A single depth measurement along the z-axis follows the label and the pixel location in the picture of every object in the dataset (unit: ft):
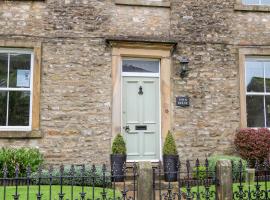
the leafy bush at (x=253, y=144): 32.99
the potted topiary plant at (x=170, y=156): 29.71
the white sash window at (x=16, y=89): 31.99
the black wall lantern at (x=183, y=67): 33.88
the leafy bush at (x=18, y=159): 28.89
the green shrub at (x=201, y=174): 25.40
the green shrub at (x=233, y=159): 29.89
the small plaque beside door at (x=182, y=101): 33.86
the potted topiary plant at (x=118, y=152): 29.46
